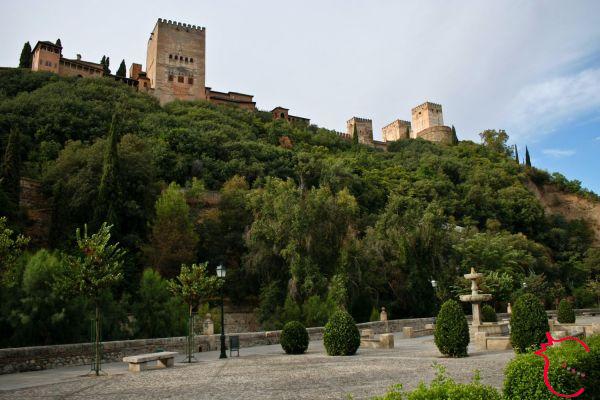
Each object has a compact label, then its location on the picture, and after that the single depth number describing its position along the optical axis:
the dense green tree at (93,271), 13.08
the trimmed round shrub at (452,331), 13.00
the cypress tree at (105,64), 73.31
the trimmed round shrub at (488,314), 25.64
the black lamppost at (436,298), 31.85
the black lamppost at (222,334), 15.96
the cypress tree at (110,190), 27.42
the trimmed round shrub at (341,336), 14.80
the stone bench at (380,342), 17.64
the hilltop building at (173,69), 69.06
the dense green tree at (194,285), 18.63
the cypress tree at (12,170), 28.12
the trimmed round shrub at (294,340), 15.99
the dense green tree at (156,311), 19.02
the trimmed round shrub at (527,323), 12.50
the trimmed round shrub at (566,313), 25.11
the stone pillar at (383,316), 26.70
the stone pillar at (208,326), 20.64
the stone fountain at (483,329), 15.66
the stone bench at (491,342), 15.41
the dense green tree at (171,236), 28.44
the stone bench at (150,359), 12.44
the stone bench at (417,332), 23.56
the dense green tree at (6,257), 13.97
